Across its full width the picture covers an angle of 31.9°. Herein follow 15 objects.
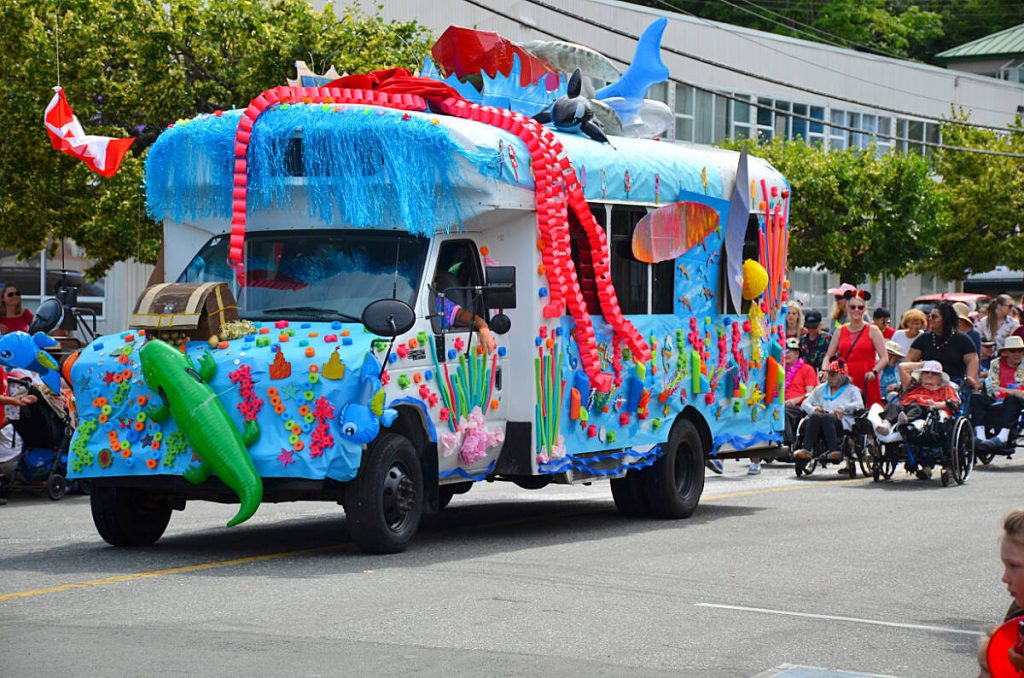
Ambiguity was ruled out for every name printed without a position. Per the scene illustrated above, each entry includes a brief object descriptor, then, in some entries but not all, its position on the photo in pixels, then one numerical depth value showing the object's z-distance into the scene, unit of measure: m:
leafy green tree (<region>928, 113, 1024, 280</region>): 52.03
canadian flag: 19.83
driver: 12.18
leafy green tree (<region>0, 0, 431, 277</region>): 23.30
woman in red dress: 20.28
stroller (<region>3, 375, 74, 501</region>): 16.31
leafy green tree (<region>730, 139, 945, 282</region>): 44.88
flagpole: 21.42
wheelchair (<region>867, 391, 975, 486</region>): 18.53
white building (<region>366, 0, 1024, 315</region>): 43.75
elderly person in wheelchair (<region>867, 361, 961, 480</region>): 18.66
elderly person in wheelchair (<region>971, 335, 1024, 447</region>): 21.09
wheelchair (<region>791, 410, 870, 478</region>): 19.41
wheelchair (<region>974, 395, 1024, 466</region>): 21.00
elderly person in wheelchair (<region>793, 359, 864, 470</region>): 19.77
